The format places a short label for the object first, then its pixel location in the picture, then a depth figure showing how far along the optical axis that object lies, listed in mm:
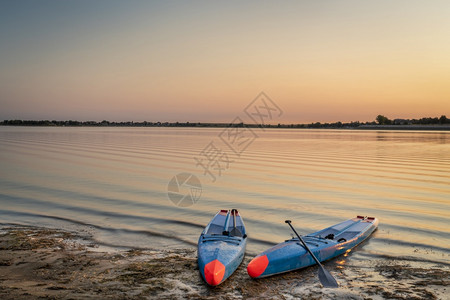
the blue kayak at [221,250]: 6746
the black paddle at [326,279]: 6754
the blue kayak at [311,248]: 7148
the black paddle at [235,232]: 9148
